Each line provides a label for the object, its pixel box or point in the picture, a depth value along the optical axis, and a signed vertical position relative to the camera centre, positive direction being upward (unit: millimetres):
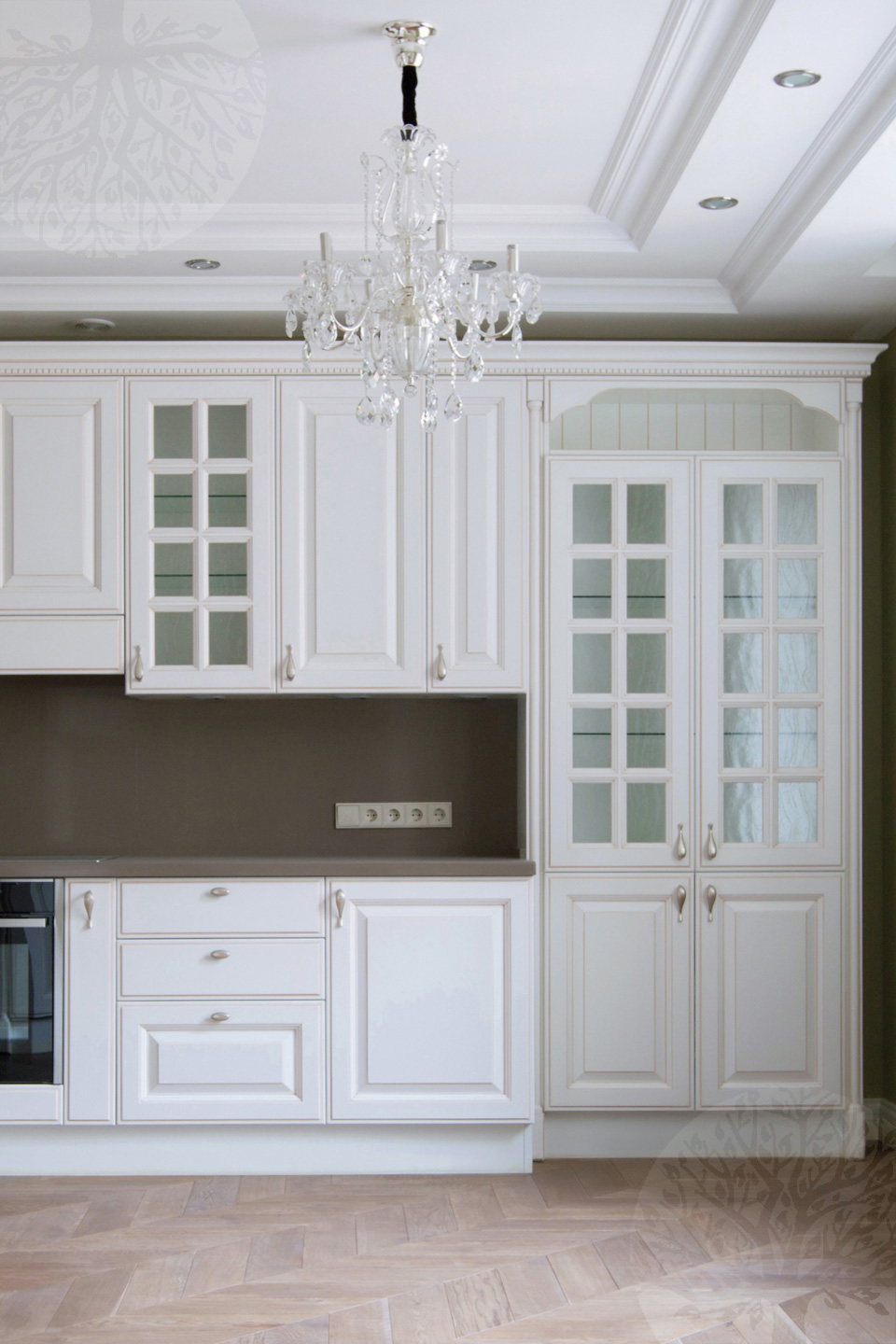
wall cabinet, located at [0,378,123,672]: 3598 +457
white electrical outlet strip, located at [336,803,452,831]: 3986 -457
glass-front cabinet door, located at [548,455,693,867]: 3635 +51
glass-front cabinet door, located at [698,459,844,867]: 3654 +56
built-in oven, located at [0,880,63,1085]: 3490 -897
